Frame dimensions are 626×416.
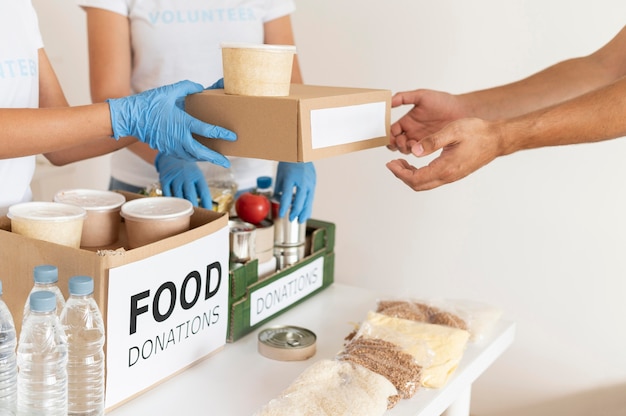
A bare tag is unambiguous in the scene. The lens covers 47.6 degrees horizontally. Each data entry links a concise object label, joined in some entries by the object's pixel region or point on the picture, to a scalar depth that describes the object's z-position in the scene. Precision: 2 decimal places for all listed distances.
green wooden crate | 1.46
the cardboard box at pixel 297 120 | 1.28
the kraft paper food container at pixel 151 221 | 1.30
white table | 1.23
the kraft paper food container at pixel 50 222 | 1.22
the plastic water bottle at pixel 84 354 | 1.06
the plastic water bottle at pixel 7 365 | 1.00
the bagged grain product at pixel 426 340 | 1.32
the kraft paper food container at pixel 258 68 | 1.27
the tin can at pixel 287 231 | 1.65
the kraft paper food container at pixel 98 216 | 1.36
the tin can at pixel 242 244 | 1.48
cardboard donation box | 1.14
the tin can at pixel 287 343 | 1.41
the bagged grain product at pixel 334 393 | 1.11
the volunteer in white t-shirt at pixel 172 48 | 1.79
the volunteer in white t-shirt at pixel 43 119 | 1.32
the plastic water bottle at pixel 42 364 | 0.98
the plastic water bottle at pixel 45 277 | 1.03
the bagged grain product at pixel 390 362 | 1.25
